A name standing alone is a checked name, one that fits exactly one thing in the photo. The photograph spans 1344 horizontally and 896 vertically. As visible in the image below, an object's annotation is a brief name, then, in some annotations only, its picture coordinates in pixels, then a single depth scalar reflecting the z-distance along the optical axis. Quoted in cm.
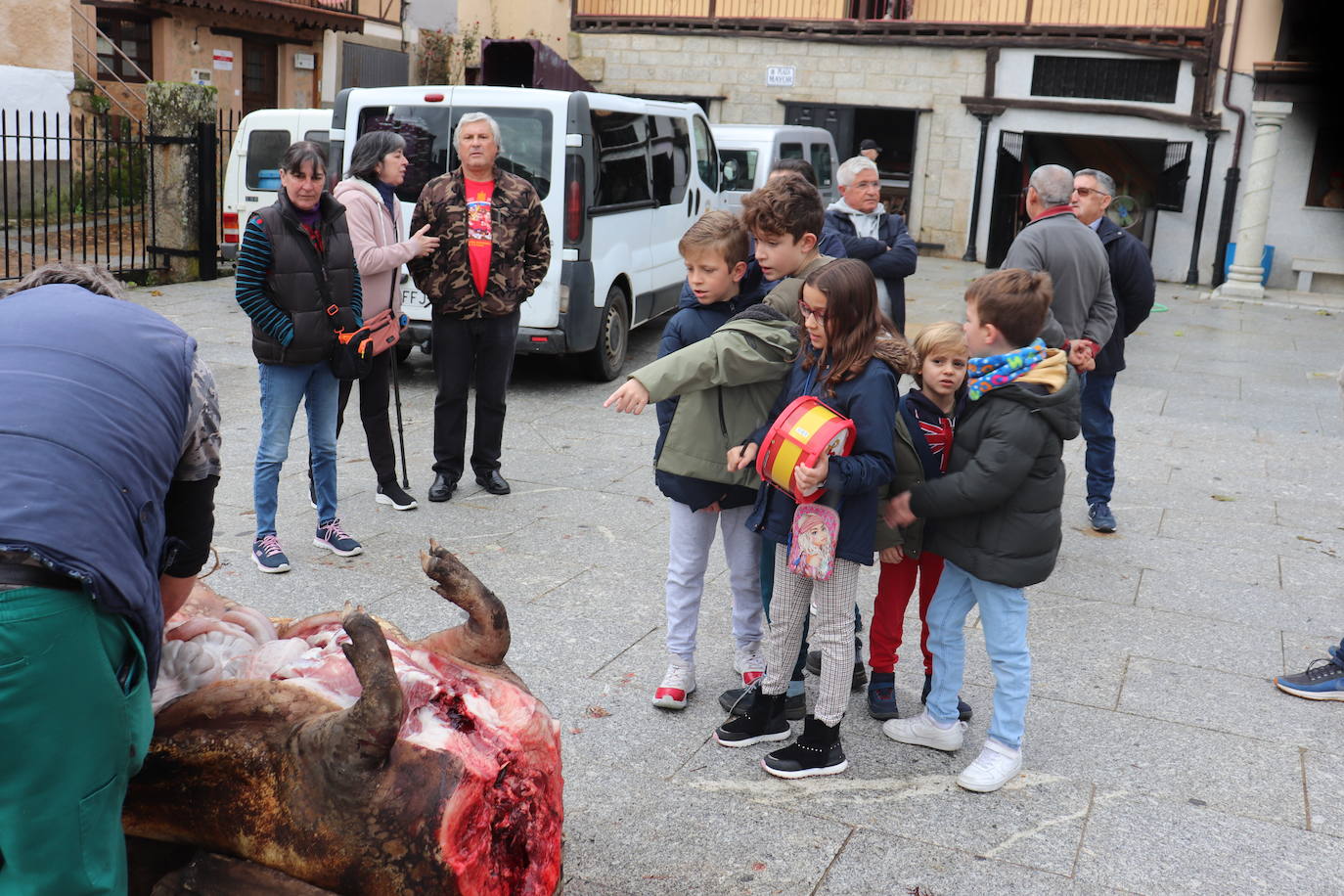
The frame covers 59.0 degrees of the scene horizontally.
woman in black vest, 517
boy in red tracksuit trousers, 379
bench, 1739
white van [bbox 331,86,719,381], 849
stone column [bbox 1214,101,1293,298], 1698
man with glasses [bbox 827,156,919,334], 654
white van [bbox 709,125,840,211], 1375
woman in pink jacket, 597
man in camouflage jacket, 636
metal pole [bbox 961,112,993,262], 2044
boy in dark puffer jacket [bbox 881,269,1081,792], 353
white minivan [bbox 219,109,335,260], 1321
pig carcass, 232
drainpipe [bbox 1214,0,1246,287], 1872
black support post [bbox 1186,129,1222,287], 1894
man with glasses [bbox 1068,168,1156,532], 631
